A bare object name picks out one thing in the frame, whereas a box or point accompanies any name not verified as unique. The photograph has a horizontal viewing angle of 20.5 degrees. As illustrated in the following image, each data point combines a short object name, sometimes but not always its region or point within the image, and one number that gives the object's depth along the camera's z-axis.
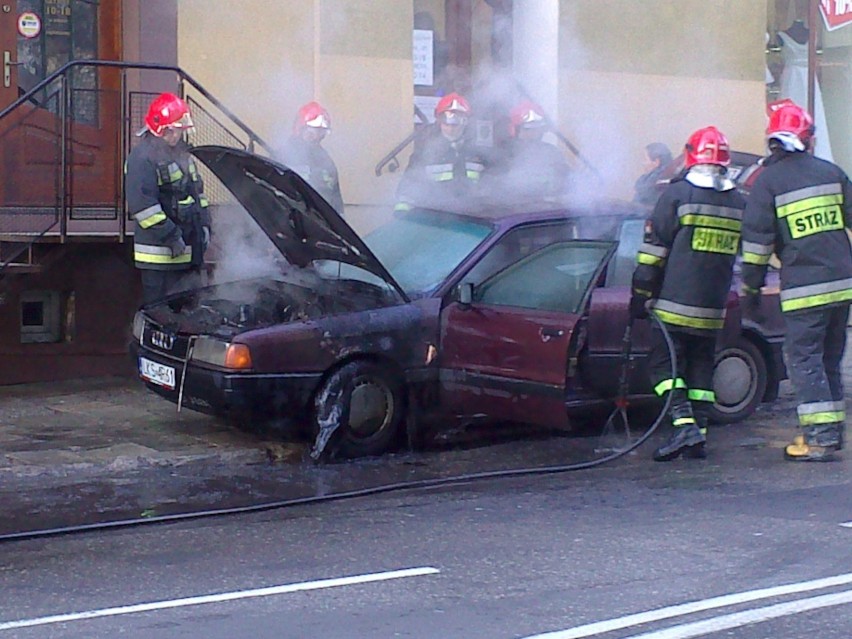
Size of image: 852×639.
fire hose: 10.23
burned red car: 12.58
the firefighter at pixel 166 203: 14.44
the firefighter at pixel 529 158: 16.87
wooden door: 15.82
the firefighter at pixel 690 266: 12.43
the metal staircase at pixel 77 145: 15.60
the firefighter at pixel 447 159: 17.06
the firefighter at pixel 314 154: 16.69
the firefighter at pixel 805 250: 12.26
